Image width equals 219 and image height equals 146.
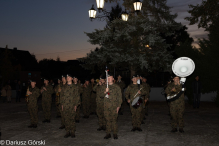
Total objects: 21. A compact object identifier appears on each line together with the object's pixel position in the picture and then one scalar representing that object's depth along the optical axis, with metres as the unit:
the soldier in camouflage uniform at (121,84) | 12.70
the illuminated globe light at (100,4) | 13.09
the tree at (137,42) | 18.11
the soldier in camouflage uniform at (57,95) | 9.58
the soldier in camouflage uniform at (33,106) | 9.03
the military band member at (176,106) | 8.04
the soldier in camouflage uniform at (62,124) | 8.82
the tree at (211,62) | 16.02
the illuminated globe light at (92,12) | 14.17
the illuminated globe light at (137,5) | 13.74
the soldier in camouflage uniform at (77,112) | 10.22
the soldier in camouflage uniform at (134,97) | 8.11
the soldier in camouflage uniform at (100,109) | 8.58
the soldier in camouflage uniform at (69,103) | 7.26
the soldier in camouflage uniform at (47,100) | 10.10
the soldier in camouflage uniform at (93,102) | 12.65
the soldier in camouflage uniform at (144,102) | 8.79
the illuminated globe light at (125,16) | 15.64
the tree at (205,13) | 15.12
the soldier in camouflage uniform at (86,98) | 11.45
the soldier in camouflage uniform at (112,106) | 7.12
